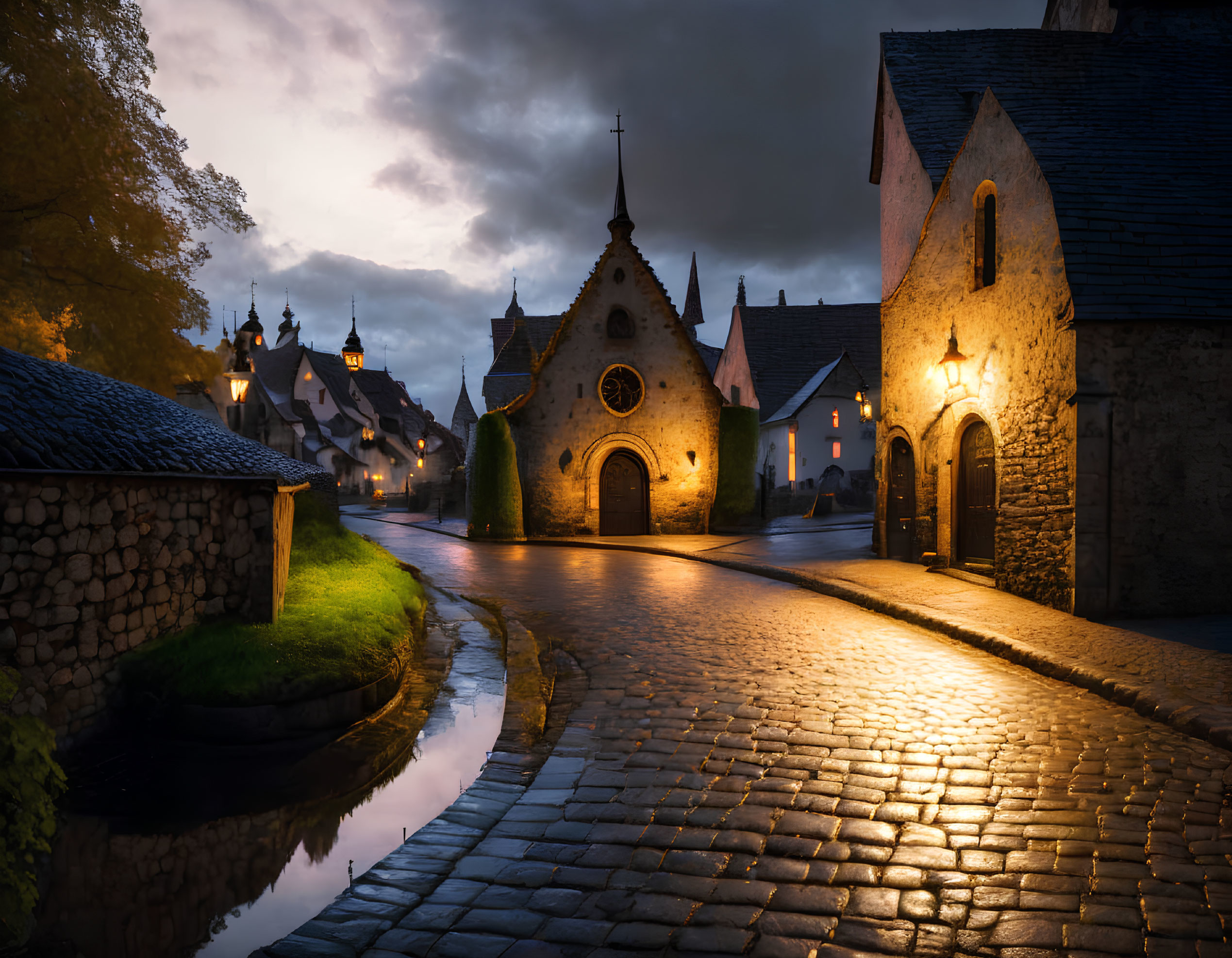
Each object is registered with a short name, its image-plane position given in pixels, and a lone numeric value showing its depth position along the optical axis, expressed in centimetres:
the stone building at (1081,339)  906
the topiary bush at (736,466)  2292
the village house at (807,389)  3653
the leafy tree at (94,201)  1148
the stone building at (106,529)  476
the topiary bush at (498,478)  2269
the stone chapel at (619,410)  2309
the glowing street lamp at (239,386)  1655
